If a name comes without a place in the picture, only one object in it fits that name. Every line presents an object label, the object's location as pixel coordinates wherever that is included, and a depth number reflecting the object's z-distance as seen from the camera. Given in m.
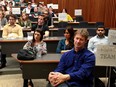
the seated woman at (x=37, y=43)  3.29
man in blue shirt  2.21
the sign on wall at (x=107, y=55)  2.29
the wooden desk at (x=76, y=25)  7.02
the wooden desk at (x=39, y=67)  2.78
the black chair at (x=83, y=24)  6.70
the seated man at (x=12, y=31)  4.50
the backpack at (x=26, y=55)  2.79
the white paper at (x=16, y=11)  6.19
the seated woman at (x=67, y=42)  3.54
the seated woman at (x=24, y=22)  5.56
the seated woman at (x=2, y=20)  5.81
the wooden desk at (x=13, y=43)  4.07
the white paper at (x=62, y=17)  6.22
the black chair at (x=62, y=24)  6.11
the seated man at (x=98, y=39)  3.77
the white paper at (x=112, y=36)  3.29
